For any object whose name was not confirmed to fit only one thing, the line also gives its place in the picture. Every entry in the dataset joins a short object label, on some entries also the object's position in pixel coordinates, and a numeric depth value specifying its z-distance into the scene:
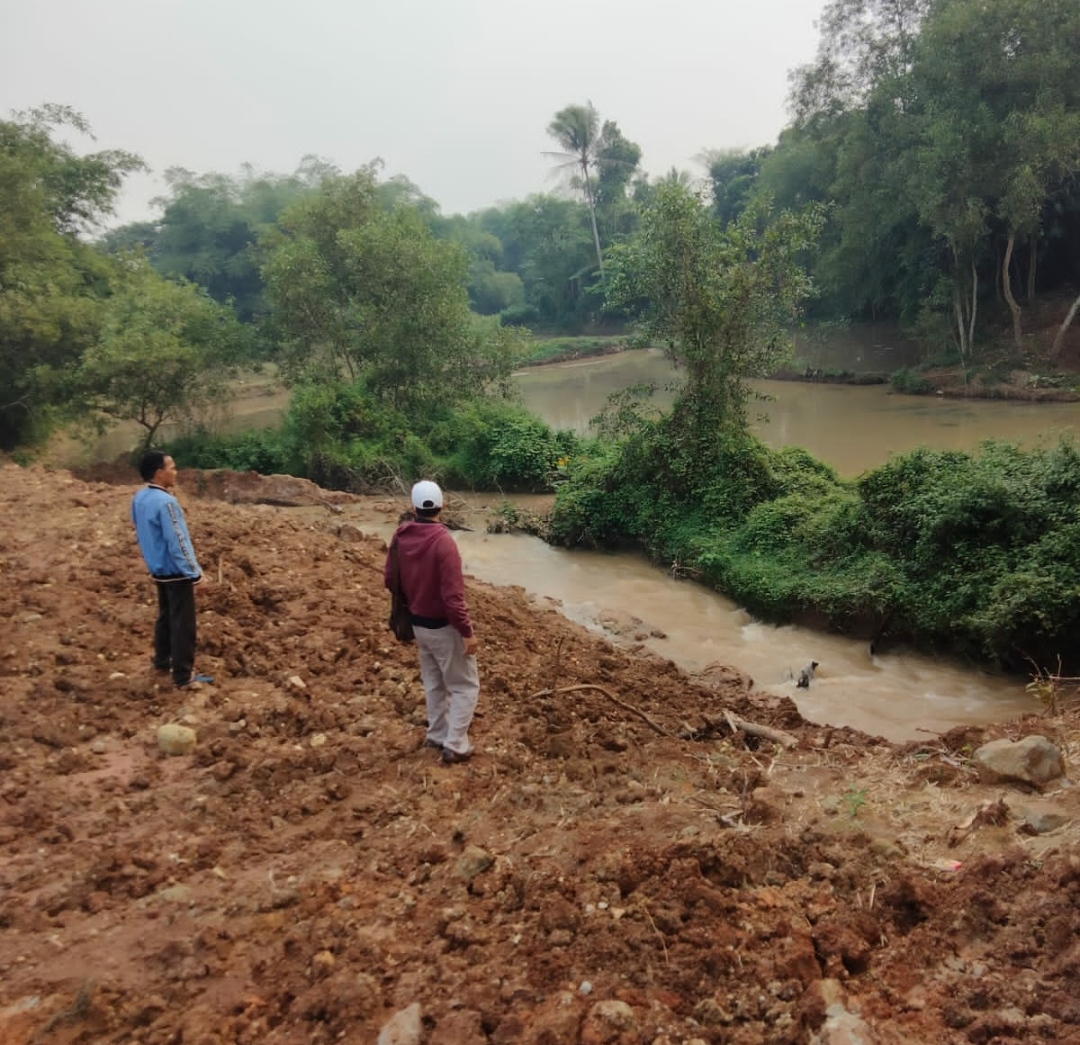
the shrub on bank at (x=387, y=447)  18.83
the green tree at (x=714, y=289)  12.74
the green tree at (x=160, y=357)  18.58
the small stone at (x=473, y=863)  3.45
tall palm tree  52.56
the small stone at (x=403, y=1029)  2.54
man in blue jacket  5.20
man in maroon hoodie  4.46
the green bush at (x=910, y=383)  27.19
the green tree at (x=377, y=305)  20.67
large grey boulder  4.58
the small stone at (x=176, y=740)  4.81
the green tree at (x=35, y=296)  18.47
